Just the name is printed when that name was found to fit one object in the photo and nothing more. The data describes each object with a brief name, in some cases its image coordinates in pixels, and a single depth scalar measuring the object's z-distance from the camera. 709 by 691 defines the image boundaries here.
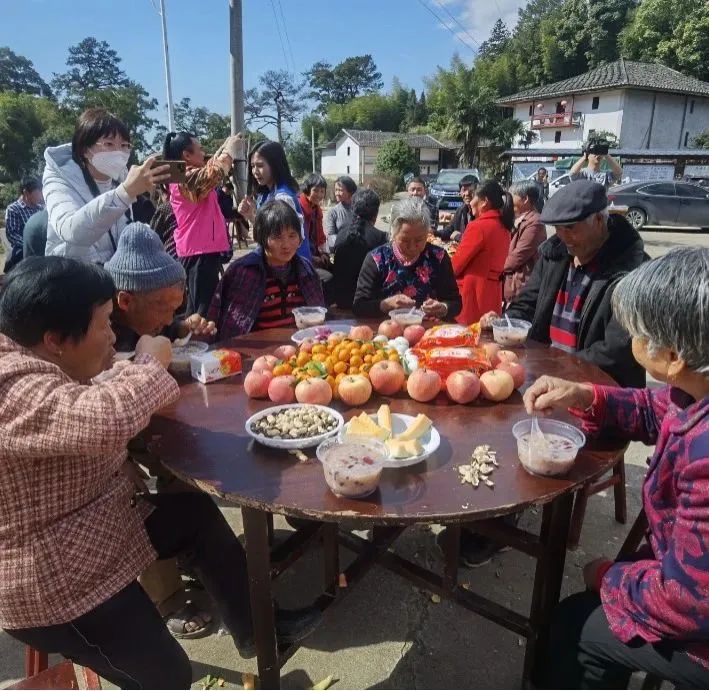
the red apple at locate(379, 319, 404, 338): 2.64
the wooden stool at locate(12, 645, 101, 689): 1.32
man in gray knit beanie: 2.10
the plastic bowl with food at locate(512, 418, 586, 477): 1.46
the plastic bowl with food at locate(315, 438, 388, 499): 1.36
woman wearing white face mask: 2.63
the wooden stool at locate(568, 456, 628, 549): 2.69
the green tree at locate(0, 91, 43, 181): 33.78
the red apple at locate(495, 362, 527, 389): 2.02
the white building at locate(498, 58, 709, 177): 31.88
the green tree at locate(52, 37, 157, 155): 47.75
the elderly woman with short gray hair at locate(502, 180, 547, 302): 4.93
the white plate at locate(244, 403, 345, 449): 1.58
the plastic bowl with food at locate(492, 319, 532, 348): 2.56
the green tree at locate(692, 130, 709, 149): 29.71
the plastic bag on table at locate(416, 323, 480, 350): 2.16
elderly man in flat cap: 2.50
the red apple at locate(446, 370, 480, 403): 1.89
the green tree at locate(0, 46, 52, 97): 67.19
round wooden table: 1.36
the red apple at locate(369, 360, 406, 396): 1.95
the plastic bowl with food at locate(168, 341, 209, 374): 2.22
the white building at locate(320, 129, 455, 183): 44.53
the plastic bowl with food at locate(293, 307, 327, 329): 2.87
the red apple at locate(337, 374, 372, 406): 1.89
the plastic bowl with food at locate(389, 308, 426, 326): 2.75
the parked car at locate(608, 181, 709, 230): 15.27
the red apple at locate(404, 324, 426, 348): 2.55
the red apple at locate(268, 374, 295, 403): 1.91
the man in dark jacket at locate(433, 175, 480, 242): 7.62
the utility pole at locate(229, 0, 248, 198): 7.85
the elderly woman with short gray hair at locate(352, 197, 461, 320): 3.36
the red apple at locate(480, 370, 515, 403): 1.93
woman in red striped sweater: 2.94
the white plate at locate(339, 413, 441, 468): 1.50
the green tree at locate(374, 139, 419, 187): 35.06
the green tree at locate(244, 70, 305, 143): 68.12
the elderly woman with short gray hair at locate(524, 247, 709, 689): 1.19
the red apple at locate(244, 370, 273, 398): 1.96
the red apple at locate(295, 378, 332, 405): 1.89
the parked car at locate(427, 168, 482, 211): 15.89
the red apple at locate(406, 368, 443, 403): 1.91
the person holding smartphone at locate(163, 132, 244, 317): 3.94
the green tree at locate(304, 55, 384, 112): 87.62
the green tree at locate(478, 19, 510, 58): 56.94
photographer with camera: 6.94
